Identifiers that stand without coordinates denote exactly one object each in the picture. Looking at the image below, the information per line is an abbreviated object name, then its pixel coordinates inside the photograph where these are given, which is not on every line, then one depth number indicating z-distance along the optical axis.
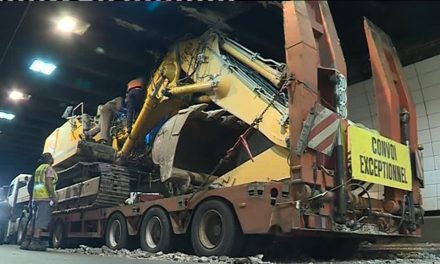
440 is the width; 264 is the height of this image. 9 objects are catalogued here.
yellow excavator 6.00
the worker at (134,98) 8.89
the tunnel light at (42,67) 10.37
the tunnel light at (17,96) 12.54
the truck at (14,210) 13.49
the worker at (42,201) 8.84
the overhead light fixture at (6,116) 14.67
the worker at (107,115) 10.12
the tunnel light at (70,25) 7.26
